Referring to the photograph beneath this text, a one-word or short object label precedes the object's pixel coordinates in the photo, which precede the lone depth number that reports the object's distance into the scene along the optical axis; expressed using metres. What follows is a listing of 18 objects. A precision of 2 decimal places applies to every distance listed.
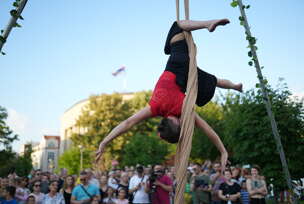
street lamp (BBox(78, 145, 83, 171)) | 35.44
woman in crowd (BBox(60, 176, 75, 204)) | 6.95
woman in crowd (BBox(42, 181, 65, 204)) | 6.51
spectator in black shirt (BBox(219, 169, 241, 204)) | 6.61
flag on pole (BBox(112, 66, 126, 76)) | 46.62
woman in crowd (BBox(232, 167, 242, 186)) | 7.18
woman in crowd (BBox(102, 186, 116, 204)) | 7.09
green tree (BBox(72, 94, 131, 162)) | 34.16
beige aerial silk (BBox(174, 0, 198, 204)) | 2.85
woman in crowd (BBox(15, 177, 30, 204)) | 7.17
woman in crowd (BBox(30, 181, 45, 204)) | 6.63
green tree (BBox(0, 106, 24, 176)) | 23.45
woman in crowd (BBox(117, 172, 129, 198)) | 7.82
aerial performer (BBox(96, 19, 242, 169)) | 2.91
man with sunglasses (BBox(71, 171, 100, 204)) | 6.45
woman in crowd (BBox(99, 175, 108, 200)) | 7.29
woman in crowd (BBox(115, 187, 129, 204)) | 7.02
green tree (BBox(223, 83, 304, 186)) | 9.62
